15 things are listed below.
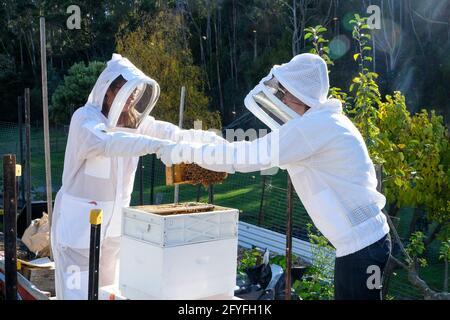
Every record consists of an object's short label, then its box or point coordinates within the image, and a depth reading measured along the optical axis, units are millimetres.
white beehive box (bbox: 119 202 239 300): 2680
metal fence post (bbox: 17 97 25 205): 8227
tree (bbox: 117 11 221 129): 14508
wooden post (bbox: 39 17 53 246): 4387
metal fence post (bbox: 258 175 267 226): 9047
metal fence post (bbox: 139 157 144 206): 7443
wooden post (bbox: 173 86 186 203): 4938
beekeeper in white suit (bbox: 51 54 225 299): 3490
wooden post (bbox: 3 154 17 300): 3113
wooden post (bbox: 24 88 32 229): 6883
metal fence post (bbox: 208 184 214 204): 6643
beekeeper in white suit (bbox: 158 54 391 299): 2838
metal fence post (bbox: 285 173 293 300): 4168
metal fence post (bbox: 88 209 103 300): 2564
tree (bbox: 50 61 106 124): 21422
